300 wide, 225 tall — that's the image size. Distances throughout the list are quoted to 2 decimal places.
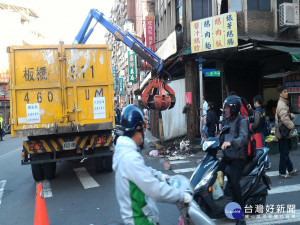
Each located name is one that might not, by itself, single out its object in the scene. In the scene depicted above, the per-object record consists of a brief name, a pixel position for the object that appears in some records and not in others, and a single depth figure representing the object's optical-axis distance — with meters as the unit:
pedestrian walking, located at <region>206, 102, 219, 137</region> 10.14
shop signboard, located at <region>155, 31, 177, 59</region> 12.98
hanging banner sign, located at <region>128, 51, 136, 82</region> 31.53
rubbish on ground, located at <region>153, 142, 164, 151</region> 11.55
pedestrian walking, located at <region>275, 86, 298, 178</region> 6.06
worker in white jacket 2.06
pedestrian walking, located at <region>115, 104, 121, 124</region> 15.46
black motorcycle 4.07
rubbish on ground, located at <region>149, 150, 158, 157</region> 10.73
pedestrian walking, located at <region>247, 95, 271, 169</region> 6.67
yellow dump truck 6.99
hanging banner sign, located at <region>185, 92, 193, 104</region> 12.36
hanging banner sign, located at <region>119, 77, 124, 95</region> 48.30
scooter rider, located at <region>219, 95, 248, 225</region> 4.05
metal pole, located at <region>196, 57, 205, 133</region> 11.76
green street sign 12.42
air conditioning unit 11.55
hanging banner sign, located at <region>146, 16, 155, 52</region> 20.67
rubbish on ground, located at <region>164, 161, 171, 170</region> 8.38
